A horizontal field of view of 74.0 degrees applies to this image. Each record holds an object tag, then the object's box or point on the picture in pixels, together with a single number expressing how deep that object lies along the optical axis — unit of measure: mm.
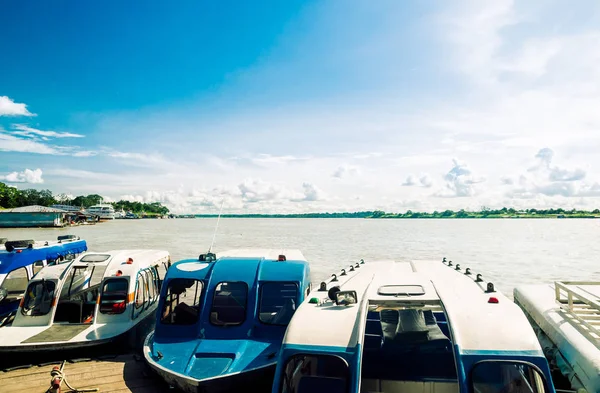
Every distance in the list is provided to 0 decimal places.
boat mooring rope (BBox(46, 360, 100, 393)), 7523
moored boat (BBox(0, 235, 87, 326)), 12422
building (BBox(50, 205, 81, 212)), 144175
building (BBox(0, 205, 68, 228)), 96625
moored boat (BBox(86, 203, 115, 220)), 164500
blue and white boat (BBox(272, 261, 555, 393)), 4469
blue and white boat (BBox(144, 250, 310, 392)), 7348
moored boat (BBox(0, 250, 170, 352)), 9586
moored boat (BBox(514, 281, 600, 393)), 6098
